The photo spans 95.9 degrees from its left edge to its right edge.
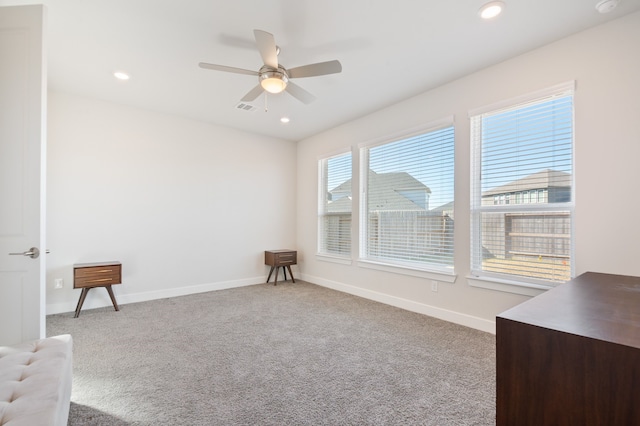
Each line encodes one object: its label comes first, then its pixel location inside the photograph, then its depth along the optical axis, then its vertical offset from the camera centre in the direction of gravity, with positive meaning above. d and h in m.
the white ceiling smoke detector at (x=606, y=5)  2.07 +1.52
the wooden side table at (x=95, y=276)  3.44 -0.79
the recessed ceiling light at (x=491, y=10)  2.13 +1.54
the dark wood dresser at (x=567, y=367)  0.83 -0.48
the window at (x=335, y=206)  4.91 +0.12
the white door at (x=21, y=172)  1.78 +0.25
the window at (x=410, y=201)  3.51 +0.17
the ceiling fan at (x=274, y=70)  2.19 +1.20
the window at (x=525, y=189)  2.58 +0.24
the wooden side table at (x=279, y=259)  5.12 -0.84
